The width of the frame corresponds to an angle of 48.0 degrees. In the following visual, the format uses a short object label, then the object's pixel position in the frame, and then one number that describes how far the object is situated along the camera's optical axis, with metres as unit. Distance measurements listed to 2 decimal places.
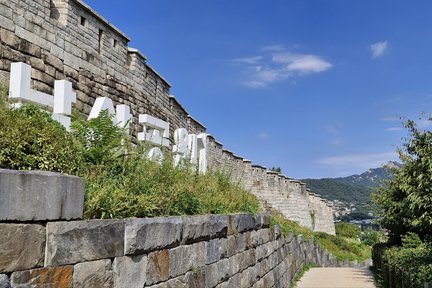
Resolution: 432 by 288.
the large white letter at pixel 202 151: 12.26
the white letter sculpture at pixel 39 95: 6.49
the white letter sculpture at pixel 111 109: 8.16
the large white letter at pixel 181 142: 10.79
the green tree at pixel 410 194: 10.62
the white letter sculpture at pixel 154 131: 9.84
